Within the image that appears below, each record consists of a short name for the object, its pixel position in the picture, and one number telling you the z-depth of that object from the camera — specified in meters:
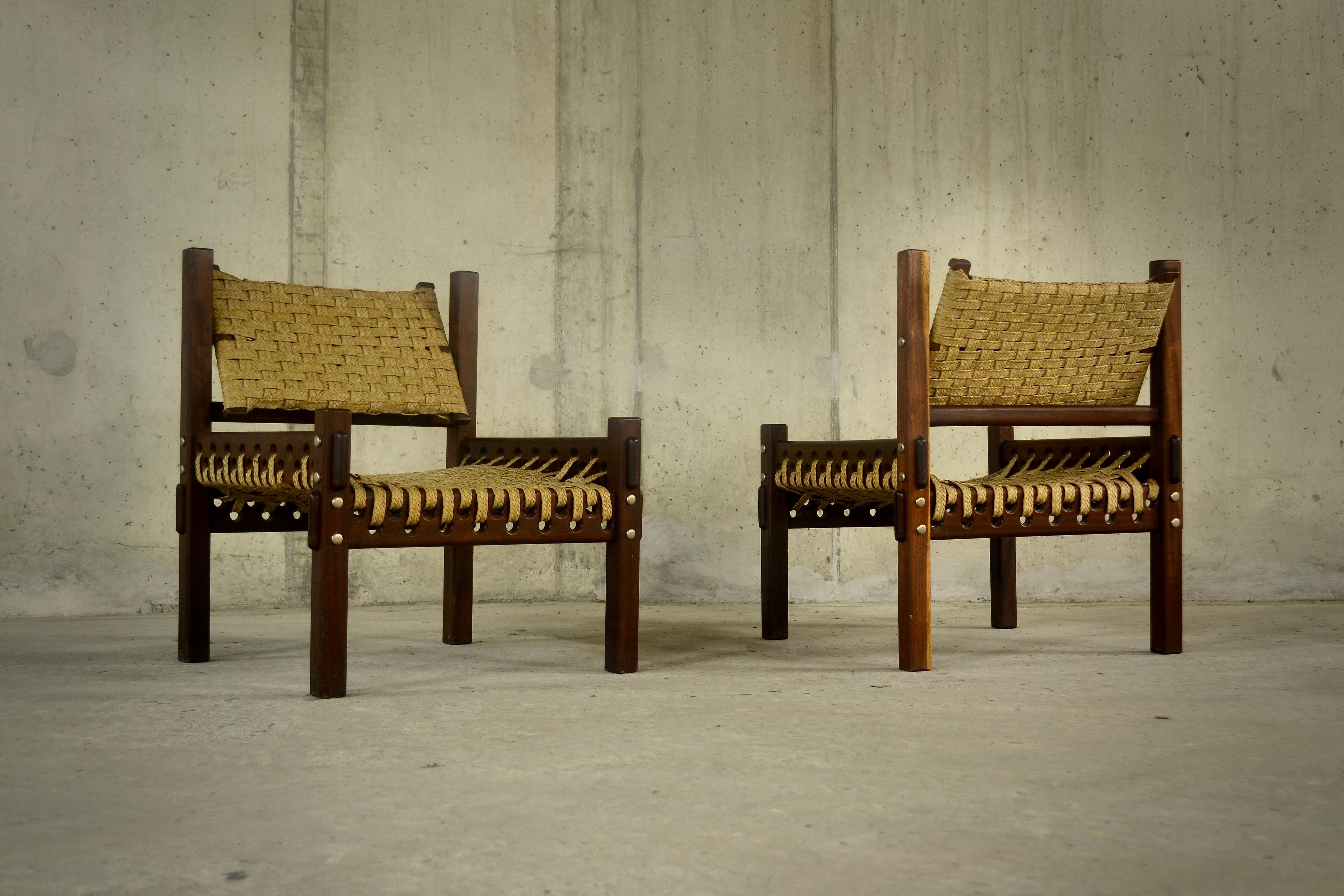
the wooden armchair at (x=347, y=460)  2.68
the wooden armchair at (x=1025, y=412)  3.01
